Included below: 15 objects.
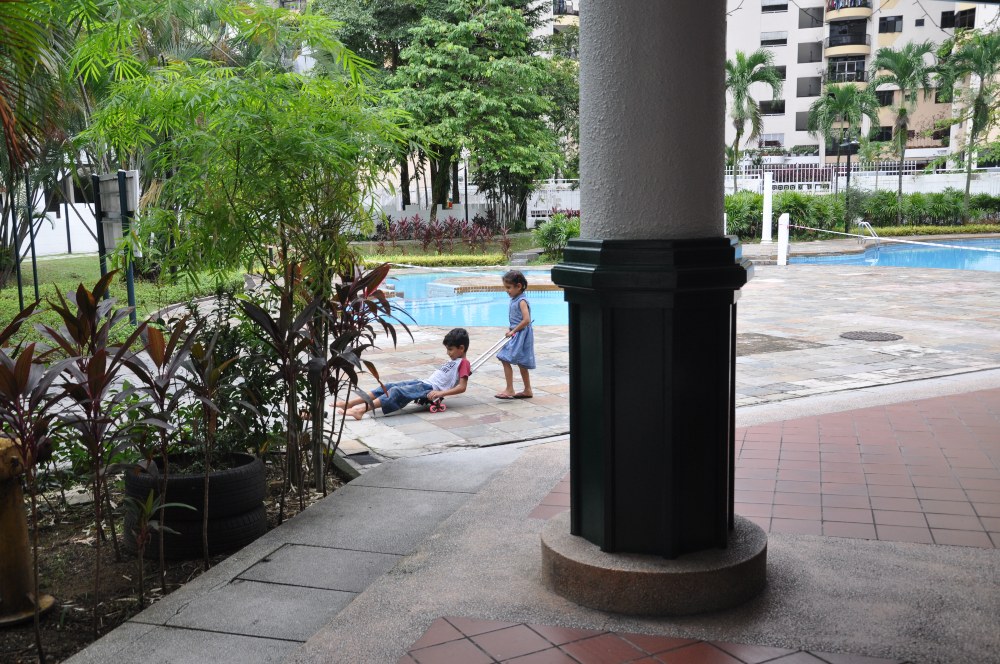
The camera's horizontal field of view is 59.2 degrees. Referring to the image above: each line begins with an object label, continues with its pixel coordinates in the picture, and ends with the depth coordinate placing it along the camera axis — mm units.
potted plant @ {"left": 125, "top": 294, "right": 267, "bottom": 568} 3918
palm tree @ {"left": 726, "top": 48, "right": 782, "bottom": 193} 34781
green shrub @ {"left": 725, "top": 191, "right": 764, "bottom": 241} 29766
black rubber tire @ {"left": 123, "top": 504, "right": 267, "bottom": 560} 4312
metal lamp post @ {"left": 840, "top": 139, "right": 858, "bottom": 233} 31516
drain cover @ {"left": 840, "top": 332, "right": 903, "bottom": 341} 10664
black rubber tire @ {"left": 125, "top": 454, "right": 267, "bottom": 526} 4168
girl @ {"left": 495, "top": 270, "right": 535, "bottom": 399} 7938
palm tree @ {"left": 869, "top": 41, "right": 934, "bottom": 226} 33500
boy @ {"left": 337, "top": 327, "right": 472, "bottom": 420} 7363
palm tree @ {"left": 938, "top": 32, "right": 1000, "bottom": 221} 31281
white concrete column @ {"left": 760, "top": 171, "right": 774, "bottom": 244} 23491
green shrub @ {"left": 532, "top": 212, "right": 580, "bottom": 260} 23842
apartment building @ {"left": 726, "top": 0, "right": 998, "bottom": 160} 45688
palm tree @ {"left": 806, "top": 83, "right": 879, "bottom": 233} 34125
